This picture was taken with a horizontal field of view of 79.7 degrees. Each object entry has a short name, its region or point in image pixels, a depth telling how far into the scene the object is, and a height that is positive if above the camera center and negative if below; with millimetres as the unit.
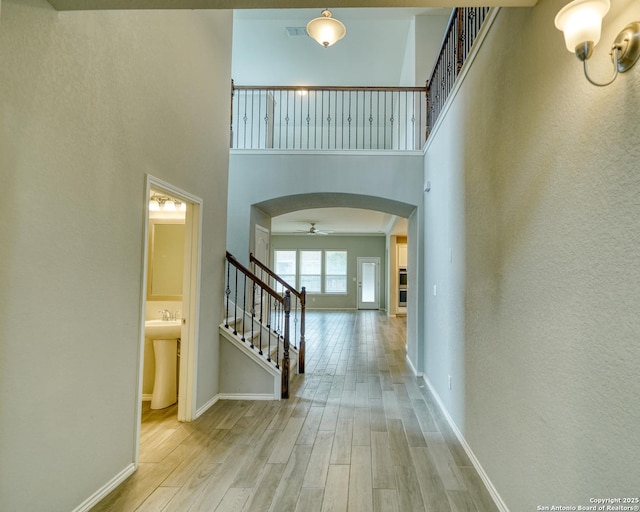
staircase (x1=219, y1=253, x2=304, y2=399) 4043 -948
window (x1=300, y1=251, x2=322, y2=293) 13969 +168
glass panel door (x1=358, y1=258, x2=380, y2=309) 13891 -278
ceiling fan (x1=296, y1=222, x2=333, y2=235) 11314 +1397
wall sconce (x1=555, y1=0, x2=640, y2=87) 1141 +753
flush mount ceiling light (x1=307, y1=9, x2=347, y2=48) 3783 +2487
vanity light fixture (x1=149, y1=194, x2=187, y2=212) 4180 +750
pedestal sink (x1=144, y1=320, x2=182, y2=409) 3676 -909
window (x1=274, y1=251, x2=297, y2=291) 13992 +336
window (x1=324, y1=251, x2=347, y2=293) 13930 +106
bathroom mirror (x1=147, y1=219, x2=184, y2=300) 4207 +125
